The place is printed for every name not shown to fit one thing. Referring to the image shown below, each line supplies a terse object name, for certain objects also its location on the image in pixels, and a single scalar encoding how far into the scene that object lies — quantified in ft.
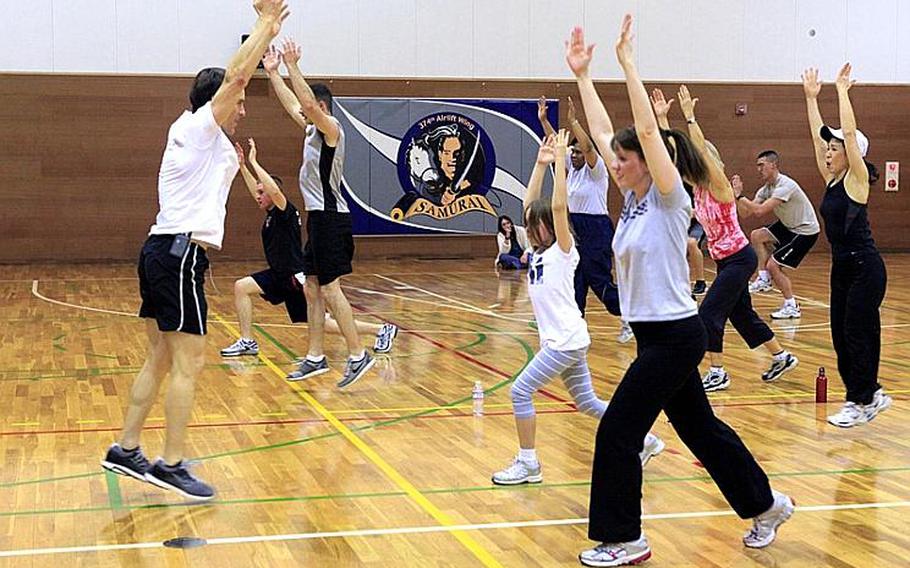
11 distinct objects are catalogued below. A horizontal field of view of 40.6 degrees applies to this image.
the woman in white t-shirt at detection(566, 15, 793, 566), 16.37
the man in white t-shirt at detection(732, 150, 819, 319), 45.47
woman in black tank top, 25.54
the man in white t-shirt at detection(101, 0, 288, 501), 19.65
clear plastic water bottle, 27.37
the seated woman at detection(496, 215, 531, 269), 64.13
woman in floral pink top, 26.86
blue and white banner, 69.21
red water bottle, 28.73
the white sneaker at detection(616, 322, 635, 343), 39.14
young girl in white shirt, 21.03
